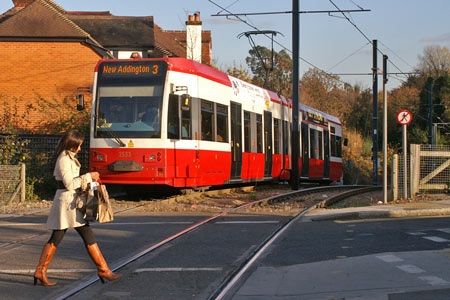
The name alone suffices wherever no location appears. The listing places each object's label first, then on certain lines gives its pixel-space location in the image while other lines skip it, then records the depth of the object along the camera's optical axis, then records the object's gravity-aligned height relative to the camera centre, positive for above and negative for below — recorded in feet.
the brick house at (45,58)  94.73 +16.78
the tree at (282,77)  171.69 +26.94
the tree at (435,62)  235.44 +40.97
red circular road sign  53.97 +4.37
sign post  52.54 +2.30
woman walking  20.92 -1.57
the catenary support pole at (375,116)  119.14 +10.40
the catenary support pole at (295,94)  75.10 +8.83
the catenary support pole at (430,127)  134.37 +8.74
